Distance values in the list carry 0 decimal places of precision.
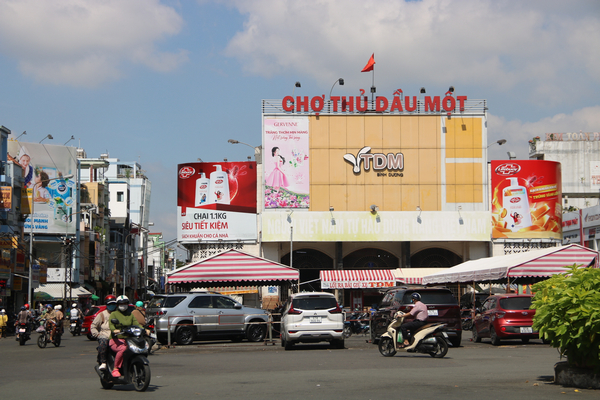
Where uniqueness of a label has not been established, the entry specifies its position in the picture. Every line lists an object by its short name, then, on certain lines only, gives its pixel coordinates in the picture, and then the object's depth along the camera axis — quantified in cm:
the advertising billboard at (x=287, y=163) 5581
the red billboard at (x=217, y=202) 5594
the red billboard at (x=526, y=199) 5478
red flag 5794
